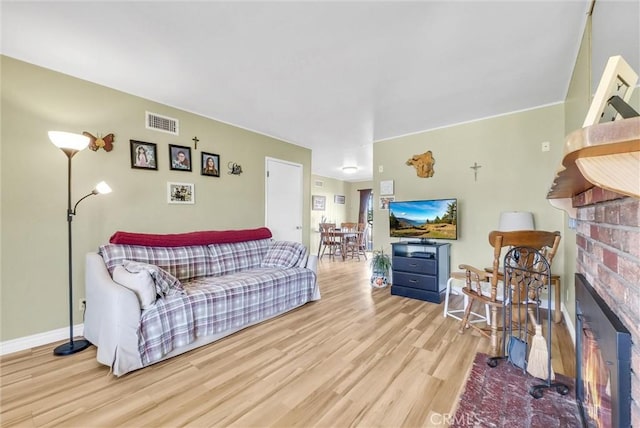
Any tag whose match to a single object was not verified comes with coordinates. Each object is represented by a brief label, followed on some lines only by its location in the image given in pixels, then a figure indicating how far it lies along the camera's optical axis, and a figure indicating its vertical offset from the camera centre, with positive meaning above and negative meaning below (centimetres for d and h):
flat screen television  351 -9
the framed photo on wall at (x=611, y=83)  78 +39
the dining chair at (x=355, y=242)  675 -77
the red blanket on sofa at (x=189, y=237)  256 -29
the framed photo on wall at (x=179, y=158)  316 +63
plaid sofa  188 -73
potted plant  408 -87
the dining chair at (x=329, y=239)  685 -71
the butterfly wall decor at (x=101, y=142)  259 +67
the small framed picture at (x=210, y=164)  344 +61
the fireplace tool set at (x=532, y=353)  152 -84
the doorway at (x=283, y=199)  429 +21
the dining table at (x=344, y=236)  661 -61
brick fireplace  69 -13
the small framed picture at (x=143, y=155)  286 +61
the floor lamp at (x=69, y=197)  208 +12
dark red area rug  134 -102
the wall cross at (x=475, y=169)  356 +57
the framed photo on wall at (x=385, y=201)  439 +18
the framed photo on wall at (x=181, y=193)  315 +22
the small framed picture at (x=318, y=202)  783 +28
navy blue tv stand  338 -74
